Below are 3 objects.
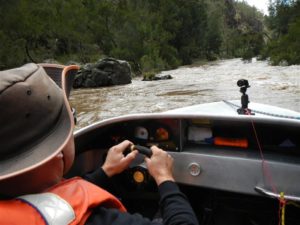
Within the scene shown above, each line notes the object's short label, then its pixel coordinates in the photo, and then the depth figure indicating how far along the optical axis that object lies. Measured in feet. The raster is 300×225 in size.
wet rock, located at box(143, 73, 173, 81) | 50.31
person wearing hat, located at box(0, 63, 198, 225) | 2.47
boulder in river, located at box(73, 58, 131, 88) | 47.67
